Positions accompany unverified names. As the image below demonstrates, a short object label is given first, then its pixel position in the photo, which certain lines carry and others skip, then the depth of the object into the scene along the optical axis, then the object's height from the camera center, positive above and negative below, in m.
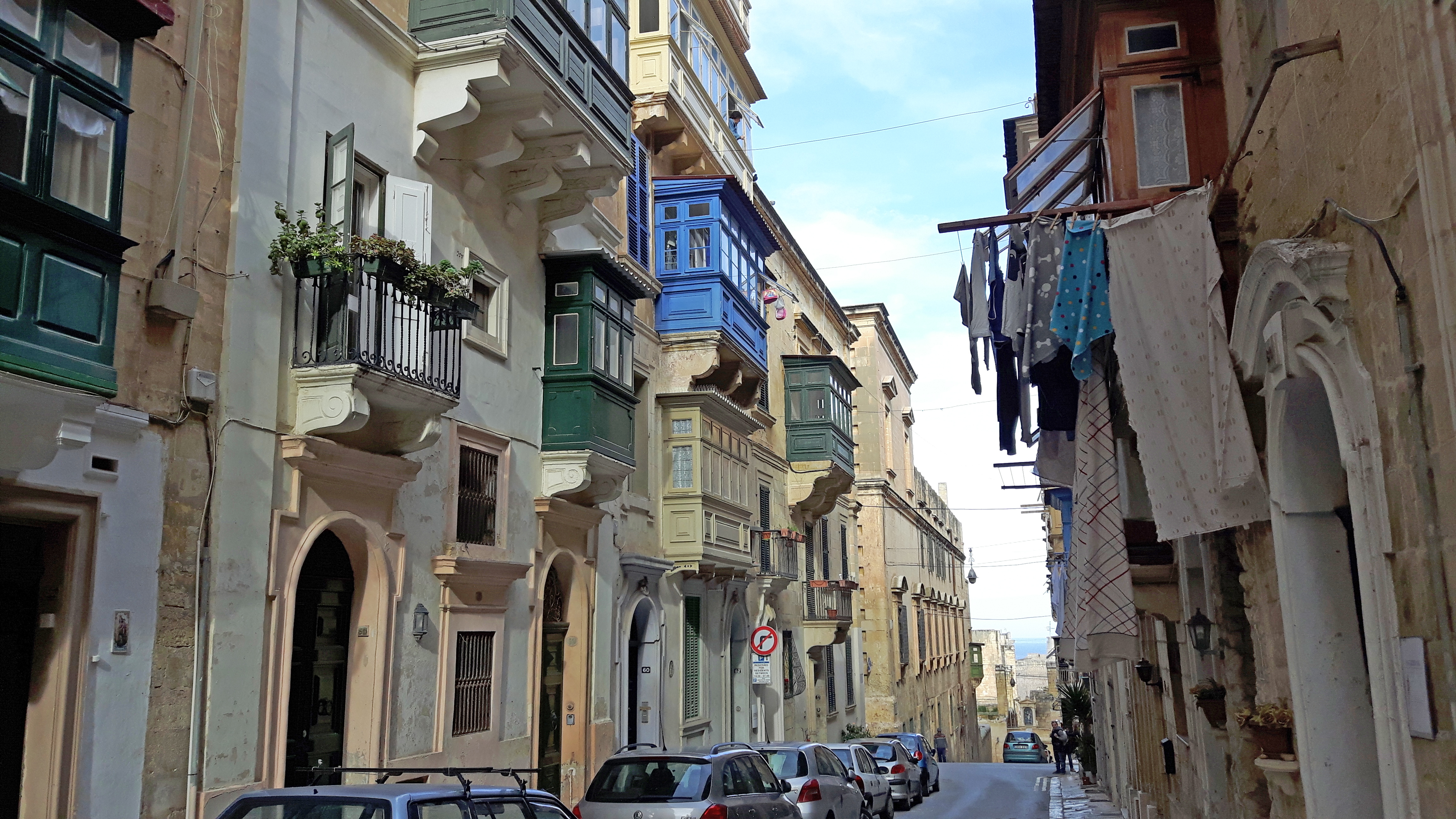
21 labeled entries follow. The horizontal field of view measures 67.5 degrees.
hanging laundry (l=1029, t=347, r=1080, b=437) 11.20 +2.44
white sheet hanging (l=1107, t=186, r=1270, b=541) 7.89 +1.90
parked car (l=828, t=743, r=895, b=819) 18.75 -2.53
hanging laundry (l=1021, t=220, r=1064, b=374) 9.83 +3.02
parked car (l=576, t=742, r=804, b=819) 10.02 -1.48
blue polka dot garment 9.40 +2.83
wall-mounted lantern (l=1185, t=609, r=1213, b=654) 9.78 -0.08
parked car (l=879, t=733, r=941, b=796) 25.23 -3.09
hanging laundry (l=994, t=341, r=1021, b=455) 12.15 +2.58
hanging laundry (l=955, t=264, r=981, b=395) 11.62 +3.44
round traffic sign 20.06 -0.21
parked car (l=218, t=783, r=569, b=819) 5.88 -0.90
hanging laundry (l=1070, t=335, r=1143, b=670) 10.21 +0.75
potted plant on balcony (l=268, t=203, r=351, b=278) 10.16 +3.57
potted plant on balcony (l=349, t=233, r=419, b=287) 10.44 +3.61
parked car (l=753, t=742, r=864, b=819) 14.16 -2.00
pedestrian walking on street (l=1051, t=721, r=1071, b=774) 32.72 -3.62
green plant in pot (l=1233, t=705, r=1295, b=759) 7.27 -0.72
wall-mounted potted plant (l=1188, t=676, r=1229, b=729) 9.58 -0.70
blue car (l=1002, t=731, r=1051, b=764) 43.00 -4.84
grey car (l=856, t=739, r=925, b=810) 21.98 -2.91
